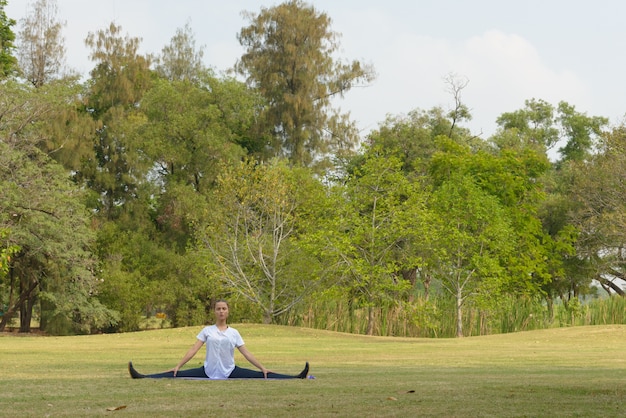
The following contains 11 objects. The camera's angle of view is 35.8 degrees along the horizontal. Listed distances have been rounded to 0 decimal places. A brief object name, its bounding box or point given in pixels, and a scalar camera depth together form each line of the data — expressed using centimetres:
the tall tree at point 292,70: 5394
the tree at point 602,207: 4584
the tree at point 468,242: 3541
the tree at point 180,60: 5975
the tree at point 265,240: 3712
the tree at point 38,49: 4966
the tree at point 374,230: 3475
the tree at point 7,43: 4650
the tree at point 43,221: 3894
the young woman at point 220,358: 1234
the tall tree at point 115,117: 5041
